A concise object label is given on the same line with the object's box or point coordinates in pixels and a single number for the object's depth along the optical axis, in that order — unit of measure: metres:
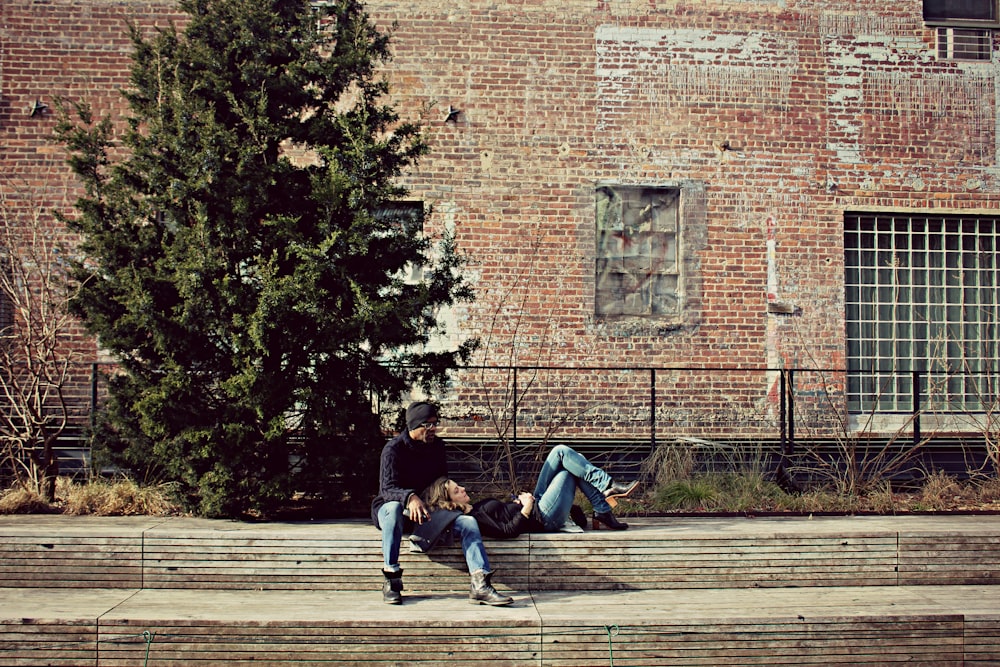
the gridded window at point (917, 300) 12.50
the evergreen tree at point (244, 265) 6.49
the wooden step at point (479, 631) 4.95
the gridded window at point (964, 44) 12.54
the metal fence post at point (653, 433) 9.05
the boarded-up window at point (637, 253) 12.12
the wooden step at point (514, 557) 5.82
